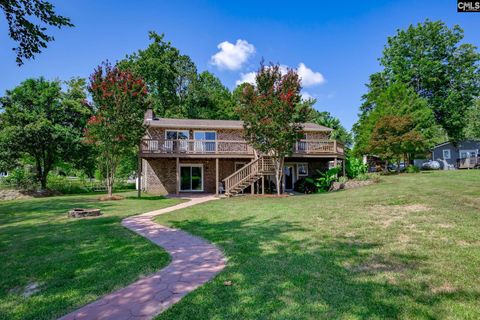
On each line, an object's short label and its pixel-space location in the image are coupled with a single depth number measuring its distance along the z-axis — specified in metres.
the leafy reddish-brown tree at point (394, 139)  20.42
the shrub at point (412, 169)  23.56
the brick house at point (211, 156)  17.61
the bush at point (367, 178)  17.25
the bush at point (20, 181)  19.70
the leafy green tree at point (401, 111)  26.05
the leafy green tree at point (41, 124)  20.33
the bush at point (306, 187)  19.83
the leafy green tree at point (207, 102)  37.62
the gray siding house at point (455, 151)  32.03
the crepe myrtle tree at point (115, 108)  14.58
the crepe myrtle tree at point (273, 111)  14.47
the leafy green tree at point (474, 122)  35.43
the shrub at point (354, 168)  21.33
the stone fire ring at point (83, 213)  9.56
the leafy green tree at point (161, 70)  35.66
